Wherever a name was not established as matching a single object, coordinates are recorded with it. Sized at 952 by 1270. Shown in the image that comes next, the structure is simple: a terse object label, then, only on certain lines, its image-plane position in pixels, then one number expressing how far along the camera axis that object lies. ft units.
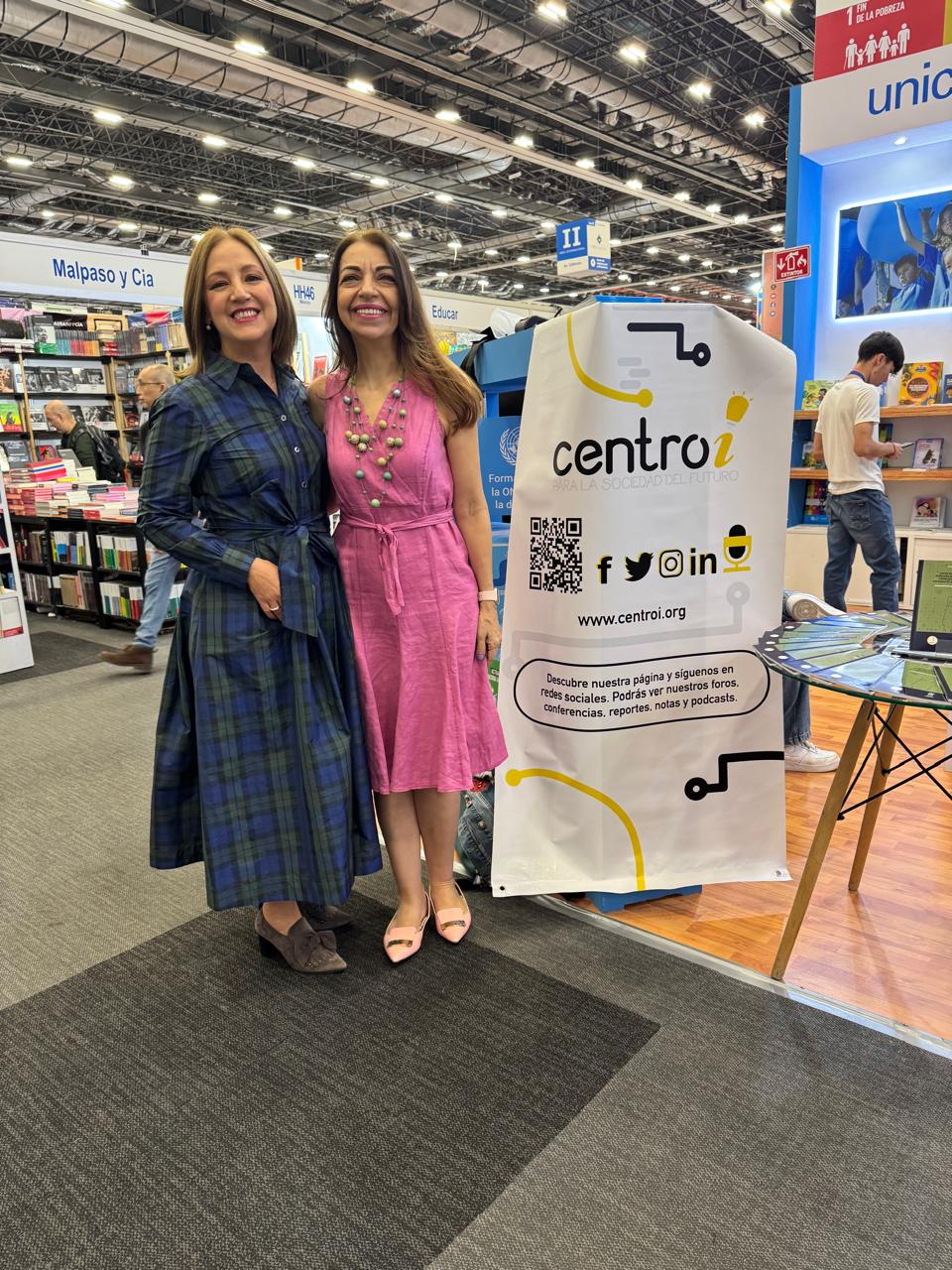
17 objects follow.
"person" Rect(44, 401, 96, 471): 22.07
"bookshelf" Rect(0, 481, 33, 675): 16.46
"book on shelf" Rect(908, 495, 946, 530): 17.90
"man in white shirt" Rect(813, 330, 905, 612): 13.43
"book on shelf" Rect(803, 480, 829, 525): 19.51
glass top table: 4.78
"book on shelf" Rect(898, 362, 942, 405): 17.69
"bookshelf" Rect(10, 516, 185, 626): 19.13
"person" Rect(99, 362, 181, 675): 15.87
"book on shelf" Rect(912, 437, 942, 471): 17.87
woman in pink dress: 5.92
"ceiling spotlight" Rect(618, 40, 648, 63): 26.58
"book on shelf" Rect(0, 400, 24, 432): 25.00
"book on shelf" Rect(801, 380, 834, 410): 18.78
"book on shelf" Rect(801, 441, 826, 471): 18.89
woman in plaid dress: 5.65
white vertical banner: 6.49
